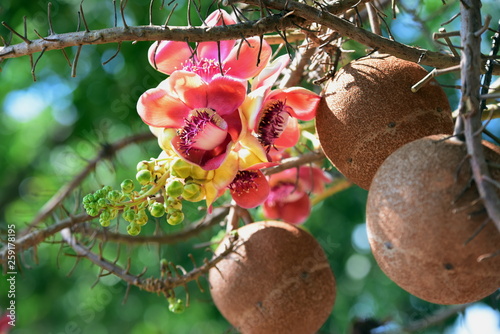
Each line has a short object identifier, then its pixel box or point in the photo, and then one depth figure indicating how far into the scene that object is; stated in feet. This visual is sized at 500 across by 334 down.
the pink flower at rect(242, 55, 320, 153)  3.25
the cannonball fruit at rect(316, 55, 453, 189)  3.13
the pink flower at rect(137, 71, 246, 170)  3.13
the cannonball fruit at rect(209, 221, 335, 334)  3.84
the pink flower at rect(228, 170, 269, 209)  3.42
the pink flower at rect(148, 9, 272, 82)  3.32
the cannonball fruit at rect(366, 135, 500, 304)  2.25
